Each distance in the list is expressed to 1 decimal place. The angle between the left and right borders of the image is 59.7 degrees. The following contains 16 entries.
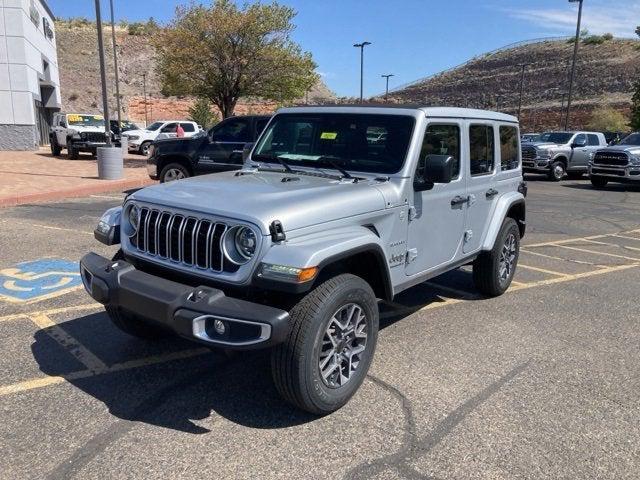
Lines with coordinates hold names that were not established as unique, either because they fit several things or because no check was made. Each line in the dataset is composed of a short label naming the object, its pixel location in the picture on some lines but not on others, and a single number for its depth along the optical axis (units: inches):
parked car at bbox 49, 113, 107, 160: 887.7
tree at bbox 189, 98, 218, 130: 1606.8
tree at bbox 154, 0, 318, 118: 735.7
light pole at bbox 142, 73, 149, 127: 2509.1
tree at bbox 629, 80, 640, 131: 1250.0
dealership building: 1064.8
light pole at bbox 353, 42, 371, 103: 1544.0
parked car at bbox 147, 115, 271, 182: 466.3
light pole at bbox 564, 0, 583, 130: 1098.4
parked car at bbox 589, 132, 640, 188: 692.7
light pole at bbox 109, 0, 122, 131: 1026.5
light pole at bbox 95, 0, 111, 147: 627.2
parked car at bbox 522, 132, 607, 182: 809.5
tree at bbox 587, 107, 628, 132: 1768.0
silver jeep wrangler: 117.9
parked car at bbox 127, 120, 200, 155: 1046.4
